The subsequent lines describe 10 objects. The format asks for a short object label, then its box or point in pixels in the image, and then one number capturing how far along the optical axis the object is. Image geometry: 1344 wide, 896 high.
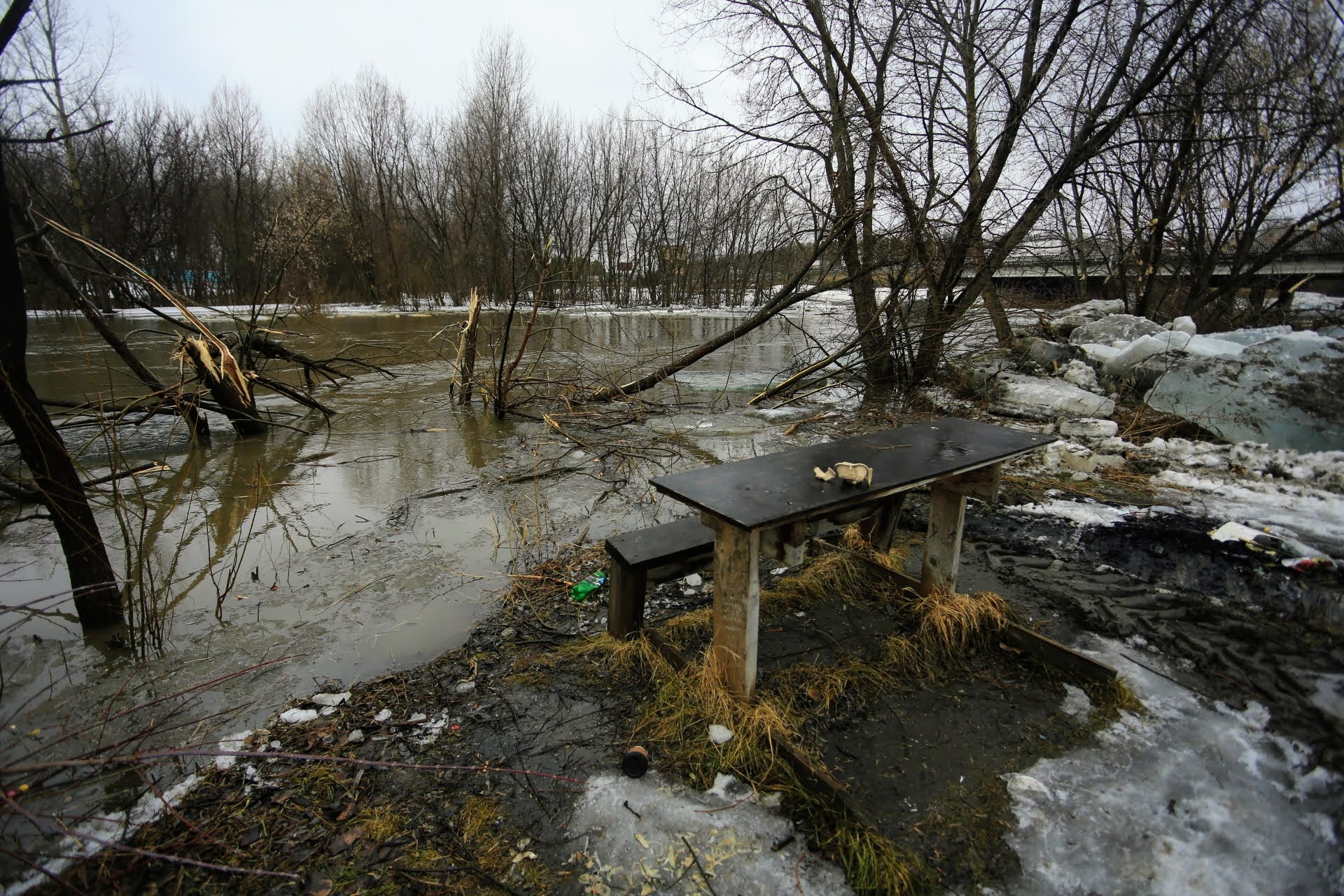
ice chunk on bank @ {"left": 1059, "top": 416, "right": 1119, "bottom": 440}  5.55
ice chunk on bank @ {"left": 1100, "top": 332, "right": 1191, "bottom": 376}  6.35
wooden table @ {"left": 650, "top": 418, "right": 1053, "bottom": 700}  2.09
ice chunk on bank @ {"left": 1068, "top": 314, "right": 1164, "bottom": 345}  8.07
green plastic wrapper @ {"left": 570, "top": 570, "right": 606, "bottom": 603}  3.38
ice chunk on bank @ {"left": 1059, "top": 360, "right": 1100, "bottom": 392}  7.04
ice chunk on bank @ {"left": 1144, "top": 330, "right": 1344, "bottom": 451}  5.09
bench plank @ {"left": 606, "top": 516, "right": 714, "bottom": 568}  2.72
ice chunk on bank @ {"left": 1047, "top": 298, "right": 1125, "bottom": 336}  10.02
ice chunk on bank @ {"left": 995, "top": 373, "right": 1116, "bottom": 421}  6.20
